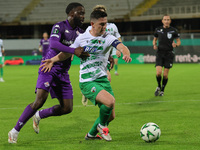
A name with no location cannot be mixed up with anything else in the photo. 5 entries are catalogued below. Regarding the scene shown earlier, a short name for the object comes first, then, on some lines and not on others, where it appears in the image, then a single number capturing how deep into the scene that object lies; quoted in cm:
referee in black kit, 2277
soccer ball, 1069
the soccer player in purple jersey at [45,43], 4616
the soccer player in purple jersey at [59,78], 1119
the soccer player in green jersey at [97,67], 1058
